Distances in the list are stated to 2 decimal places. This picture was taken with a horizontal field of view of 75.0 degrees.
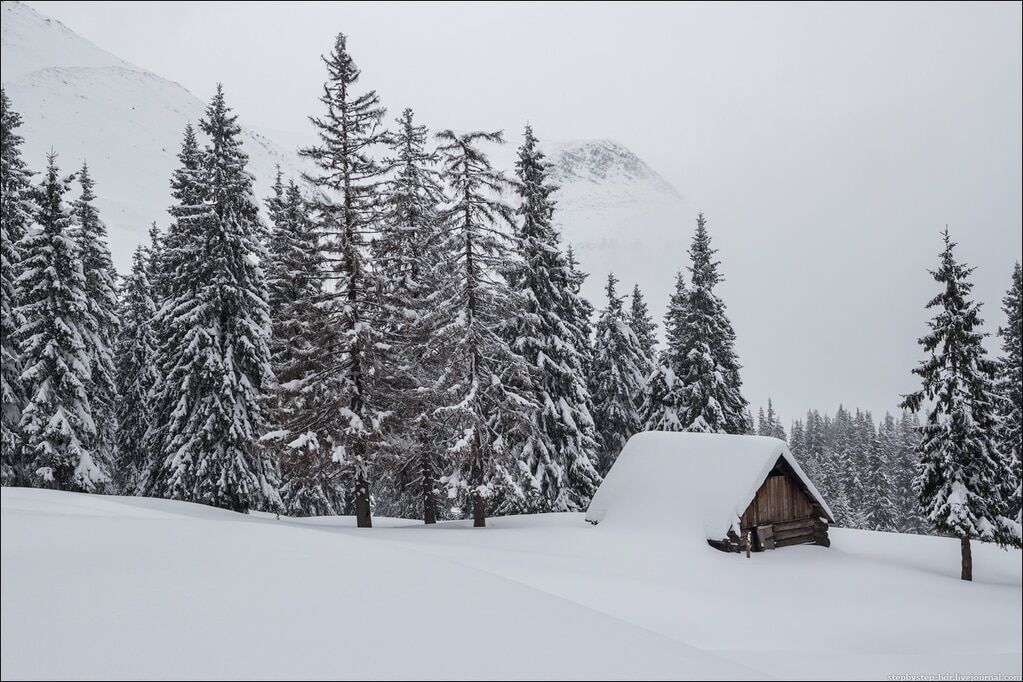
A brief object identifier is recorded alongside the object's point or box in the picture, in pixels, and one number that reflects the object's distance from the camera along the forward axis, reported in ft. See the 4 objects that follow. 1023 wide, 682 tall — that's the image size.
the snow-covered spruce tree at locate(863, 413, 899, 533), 207.92
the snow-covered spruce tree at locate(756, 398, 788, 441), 356.38
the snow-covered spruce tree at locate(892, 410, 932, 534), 249.96
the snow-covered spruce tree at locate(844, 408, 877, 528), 230.03
